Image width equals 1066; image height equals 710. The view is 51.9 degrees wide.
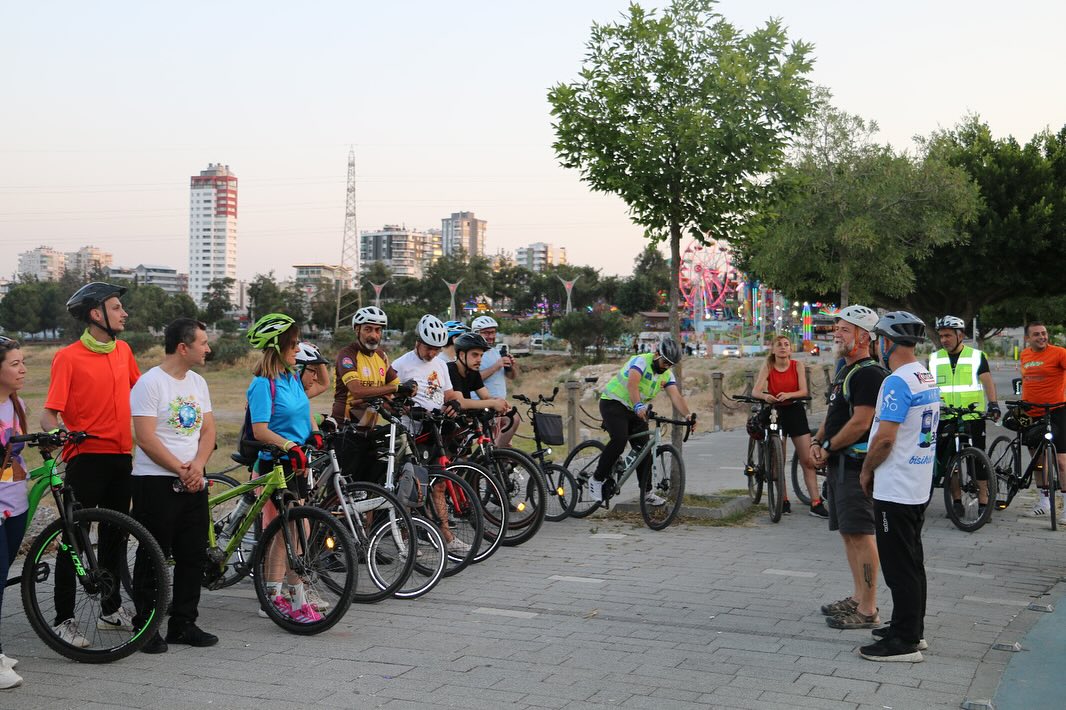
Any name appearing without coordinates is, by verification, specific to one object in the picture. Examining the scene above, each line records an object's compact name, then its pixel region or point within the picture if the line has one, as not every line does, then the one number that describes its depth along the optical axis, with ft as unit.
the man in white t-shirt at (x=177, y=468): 18.35
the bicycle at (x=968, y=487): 31.22
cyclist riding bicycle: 30.50
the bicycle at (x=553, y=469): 31.50
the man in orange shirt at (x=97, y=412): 18.63
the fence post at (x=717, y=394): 65.92
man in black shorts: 20.21
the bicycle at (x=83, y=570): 17.78
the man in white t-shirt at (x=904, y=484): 18.16
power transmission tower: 389.39
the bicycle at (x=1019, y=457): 32.40
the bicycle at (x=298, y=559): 19.34
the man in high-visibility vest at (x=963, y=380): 32.91
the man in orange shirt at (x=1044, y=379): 33.06
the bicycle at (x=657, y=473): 31.12
